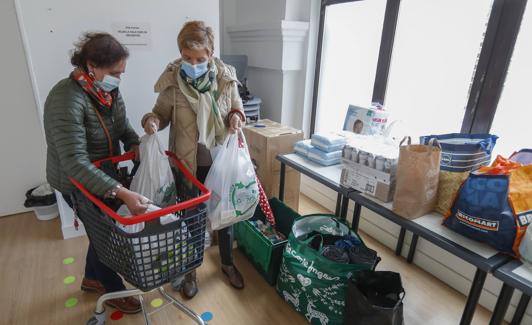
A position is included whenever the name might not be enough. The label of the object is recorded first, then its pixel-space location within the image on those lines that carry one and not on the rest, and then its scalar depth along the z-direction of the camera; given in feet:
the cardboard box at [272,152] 7.66
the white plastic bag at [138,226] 4.06
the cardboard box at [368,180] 4.88
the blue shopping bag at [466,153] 4.43
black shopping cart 3.59
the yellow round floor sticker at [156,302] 5.68
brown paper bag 4.15
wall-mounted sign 6.61
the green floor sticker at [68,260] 6.63
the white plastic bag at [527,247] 3.48
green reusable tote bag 4.91
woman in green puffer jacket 3.89
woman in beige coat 4.64
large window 5.29
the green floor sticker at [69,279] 6.11
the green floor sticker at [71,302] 5.59
